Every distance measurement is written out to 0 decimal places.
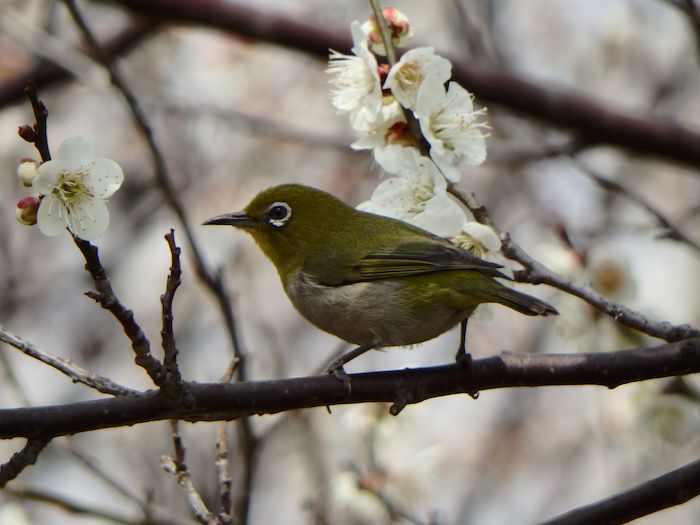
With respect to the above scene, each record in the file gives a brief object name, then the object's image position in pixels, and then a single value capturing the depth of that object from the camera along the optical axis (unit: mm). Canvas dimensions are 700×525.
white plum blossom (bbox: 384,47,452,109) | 7016
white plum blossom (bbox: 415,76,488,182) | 7250
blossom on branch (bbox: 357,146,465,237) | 7262
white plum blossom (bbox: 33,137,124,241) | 5391
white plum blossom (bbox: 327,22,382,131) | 7265
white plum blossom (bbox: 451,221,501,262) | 7293
